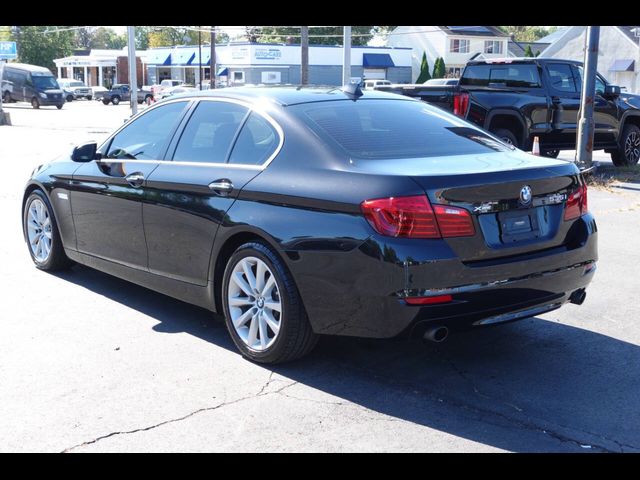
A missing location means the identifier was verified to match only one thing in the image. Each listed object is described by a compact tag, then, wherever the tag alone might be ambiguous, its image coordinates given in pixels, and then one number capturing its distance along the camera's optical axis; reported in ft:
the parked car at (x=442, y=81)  93.04
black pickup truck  48.80
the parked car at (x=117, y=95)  199.52
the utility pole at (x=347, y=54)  80.29
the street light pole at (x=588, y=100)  43.68
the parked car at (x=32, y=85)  172.24
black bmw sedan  13.93
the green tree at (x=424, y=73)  215.31
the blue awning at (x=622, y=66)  175.42
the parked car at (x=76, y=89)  228.84
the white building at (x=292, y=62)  204.74
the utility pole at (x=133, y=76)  98.68
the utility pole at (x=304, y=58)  115.44
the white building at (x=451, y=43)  232.53
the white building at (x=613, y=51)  176.24
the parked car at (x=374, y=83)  139.91
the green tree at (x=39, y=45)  286.46
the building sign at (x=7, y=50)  120.78
